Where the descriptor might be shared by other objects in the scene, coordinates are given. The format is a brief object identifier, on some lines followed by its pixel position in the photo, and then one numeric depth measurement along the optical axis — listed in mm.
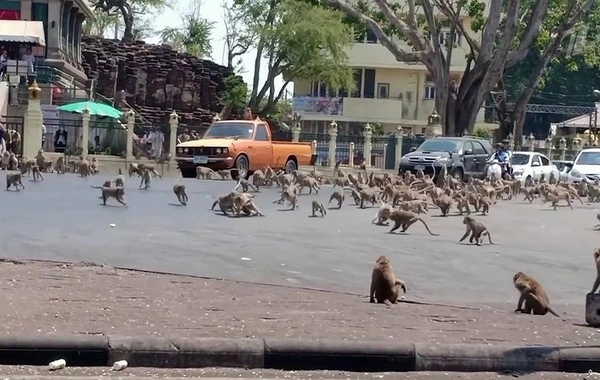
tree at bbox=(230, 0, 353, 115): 61375
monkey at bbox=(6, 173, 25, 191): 23000
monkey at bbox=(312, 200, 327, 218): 19922
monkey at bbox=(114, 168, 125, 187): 20847
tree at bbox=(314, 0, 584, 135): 40938
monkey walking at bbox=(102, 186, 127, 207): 19844
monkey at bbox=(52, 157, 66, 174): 31500
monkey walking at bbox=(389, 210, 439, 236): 17383
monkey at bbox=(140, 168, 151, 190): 25928
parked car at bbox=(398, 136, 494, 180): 32562
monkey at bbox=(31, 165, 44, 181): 27500
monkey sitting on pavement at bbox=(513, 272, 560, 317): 10406
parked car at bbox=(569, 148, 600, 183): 35681
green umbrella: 42188
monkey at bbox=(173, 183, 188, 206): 20812
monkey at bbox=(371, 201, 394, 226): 18344
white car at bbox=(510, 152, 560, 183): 37438
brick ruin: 59094
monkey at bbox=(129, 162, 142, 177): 28338
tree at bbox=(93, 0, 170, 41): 73875
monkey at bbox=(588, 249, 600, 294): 10115
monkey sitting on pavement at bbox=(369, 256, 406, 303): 10383
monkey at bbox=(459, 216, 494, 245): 16234
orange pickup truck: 32094
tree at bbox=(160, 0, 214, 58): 84625
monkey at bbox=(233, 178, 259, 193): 24672
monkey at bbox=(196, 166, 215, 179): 30734
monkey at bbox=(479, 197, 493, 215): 22469
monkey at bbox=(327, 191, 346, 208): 22500
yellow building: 66500
